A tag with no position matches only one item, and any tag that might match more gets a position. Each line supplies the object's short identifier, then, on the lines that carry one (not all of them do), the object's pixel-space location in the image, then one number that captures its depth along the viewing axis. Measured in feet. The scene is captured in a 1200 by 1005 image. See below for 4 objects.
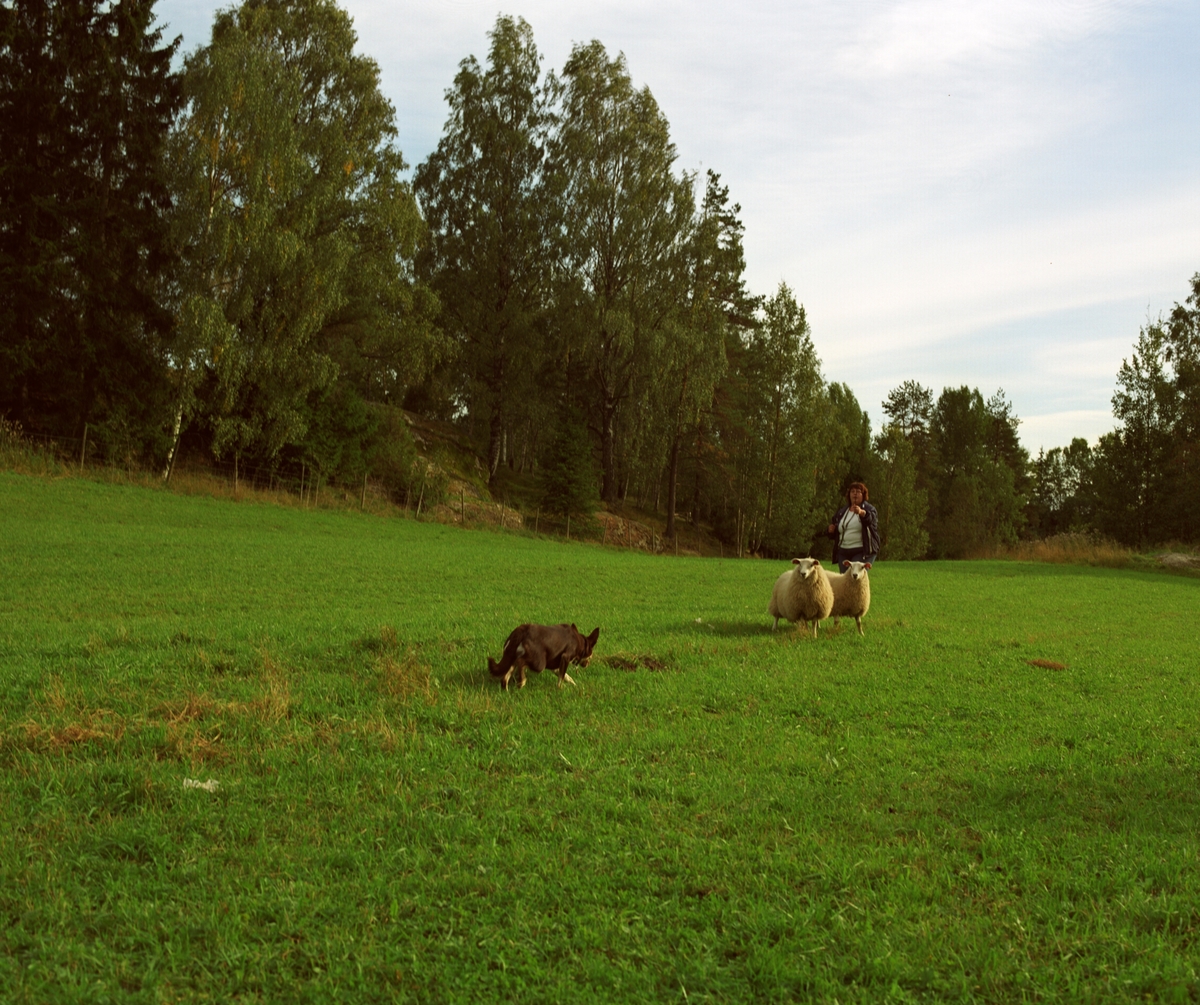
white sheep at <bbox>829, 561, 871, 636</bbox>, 52.80
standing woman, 54.60
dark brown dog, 32.81
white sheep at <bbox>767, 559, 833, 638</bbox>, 50.57
